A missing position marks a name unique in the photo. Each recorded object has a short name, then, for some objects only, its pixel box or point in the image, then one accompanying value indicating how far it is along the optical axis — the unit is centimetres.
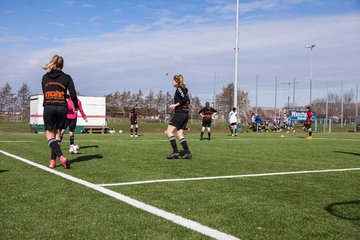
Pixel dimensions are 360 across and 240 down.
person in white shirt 2533
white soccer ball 1045
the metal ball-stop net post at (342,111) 5428
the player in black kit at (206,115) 2134
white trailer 3391
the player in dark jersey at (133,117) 2459
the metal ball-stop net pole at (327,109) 5436
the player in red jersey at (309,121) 2368
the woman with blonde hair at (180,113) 941
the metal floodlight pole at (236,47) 3294
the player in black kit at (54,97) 727
